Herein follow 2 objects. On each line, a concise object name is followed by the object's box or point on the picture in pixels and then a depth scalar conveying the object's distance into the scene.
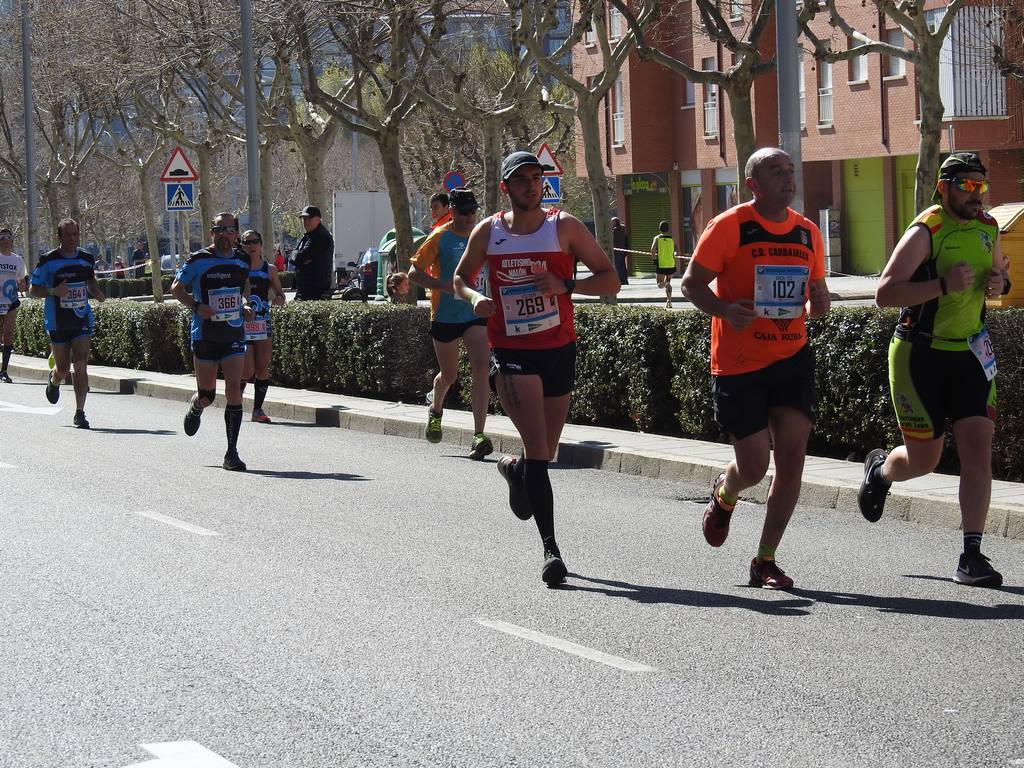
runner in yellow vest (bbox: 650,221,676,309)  37.53
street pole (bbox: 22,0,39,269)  34.50
